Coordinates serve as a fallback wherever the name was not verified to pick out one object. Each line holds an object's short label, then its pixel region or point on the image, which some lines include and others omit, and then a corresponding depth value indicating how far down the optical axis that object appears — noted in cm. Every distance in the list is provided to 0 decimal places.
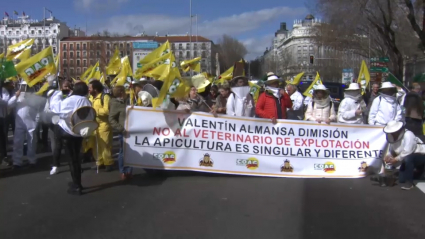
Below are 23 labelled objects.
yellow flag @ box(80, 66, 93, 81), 1752
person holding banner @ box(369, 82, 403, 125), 865
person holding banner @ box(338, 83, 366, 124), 893
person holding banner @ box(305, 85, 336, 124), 889
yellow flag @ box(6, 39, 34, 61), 984
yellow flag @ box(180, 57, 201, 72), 1669
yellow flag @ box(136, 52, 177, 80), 789
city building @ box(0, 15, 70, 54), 14462
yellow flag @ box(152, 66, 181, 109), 779
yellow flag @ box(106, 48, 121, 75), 1540
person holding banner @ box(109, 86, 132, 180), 840
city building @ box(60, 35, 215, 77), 9944
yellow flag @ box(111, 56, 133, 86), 1231
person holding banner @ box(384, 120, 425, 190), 786
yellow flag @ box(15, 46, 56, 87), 884
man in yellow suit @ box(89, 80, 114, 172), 912
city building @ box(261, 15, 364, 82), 7012
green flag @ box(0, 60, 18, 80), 886
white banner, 840
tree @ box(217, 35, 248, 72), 7794
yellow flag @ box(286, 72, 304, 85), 1720
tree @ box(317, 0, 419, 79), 3161
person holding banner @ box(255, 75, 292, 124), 876
